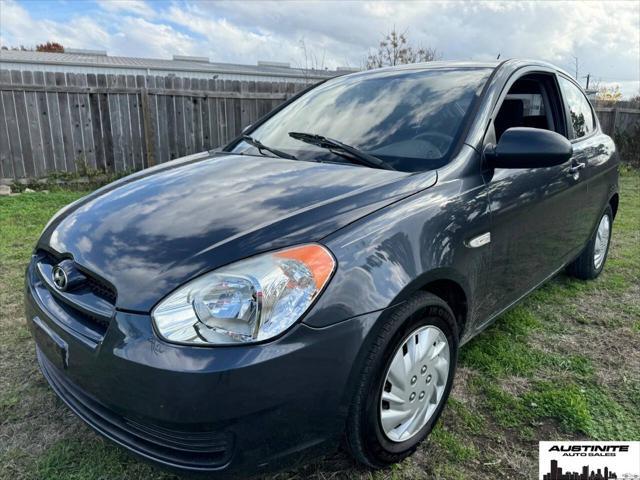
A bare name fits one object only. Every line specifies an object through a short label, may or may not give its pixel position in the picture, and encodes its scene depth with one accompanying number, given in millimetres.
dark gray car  1388
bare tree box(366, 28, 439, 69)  11461
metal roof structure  16472
